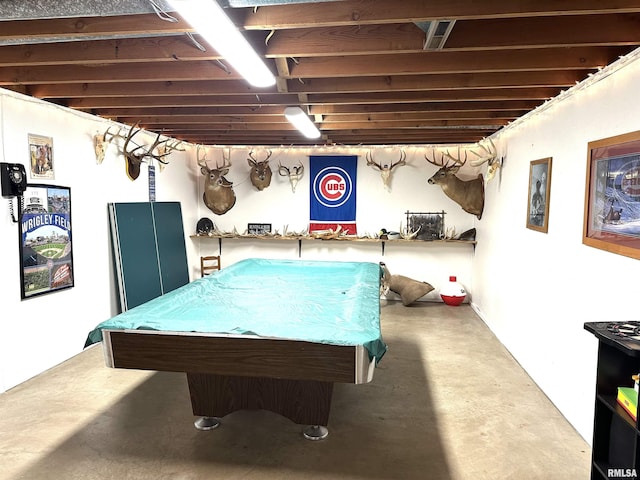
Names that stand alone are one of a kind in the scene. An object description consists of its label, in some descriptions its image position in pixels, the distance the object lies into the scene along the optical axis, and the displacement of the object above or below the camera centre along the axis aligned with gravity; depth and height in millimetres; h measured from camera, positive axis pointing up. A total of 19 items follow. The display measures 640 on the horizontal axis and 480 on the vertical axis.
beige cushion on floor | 7055 -1545
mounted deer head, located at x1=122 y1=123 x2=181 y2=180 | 5539 +548
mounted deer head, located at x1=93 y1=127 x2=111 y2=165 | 5086 +596
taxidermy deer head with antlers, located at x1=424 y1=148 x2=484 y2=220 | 6820 +42
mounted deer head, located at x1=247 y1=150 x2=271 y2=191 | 7539 +372
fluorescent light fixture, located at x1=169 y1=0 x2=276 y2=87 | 1869 +785
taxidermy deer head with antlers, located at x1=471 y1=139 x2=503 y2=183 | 5934 +395
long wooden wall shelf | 7180 -768
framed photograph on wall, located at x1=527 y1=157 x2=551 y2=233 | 4062 -60
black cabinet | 2105 -1111
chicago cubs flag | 7516 +12
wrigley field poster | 4082 -408
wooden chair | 7356 -1188
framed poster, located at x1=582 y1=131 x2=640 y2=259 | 2635 -53
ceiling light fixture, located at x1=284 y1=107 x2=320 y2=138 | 4180 +743
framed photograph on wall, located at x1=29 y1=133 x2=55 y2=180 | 4145 +395
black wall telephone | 3789 +172
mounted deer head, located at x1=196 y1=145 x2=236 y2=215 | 7526 +121
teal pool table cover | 2520 -812
